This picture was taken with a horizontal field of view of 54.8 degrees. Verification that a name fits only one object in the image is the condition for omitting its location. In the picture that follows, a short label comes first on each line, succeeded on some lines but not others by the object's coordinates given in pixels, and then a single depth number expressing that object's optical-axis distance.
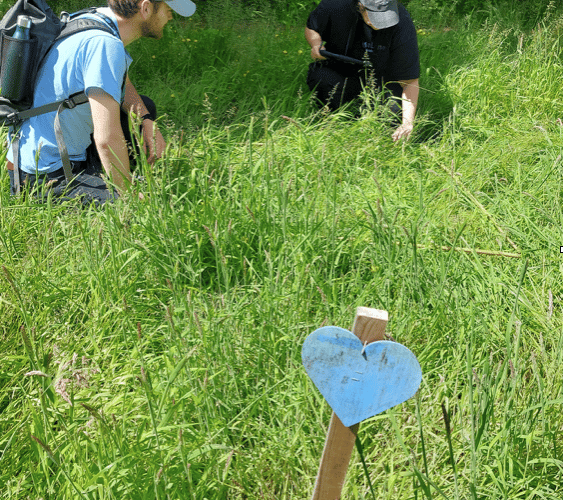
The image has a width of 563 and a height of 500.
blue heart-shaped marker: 1.02
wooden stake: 1.00
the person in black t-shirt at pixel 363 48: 3.46
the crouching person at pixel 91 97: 2.38
